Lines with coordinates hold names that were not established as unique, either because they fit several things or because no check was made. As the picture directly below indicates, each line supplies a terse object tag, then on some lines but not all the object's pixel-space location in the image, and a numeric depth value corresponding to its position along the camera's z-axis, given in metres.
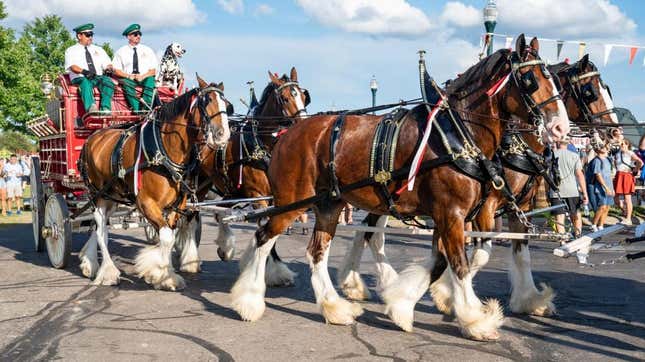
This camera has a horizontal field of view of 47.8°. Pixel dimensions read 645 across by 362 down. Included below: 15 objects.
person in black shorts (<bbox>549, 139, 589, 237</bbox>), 11.86
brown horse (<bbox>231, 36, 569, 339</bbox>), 5.94
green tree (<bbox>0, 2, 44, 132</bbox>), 35.28
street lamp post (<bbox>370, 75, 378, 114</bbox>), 27.73
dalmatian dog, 11.23
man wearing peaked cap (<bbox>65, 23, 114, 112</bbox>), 10.11
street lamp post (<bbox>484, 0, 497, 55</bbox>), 14.08
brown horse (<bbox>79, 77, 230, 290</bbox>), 7.93
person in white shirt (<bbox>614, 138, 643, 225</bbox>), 14.12
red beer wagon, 9.77
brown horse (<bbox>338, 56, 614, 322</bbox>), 6.85
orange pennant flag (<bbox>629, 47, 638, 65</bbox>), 13.05
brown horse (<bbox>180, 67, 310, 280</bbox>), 8.62
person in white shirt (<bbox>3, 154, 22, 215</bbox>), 20.55
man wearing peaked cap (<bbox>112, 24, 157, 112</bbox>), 10.46
